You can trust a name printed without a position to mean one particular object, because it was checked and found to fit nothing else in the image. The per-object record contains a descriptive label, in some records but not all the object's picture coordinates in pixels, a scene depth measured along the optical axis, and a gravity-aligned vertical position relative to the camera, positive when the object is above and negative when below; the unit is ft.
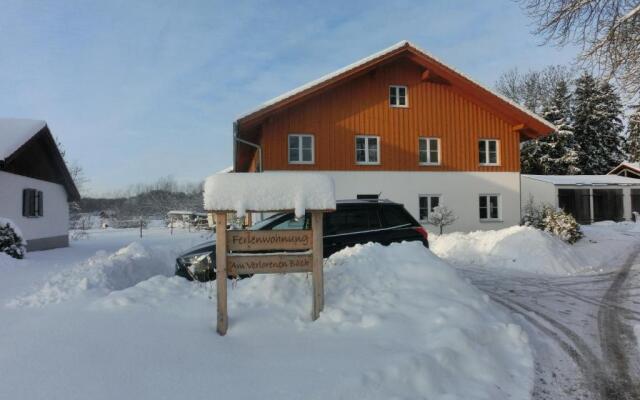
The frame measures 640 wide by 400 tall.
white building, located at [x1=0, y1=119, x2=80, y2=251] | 52.03 +3.87
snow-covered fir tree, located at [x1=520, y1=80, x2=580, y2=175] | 129.70 +16.12
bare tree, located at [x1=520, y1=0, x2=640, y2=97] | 34.60 +13.55
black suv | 23.93 -1.17
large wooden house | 62.08 +10.84
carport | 100.89 +0.84
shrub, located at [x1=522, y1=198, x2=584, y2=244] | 53.78 -2.82
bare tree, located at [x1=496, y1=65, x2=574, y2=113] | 144.77 +39.84
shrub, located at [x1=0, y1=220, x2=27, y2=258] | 39.46 -2.71
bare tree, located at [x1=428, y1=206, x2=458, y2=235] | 61.57 -1.67
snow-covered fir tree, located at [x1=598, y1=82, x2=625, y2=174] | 138.00 +22.80
